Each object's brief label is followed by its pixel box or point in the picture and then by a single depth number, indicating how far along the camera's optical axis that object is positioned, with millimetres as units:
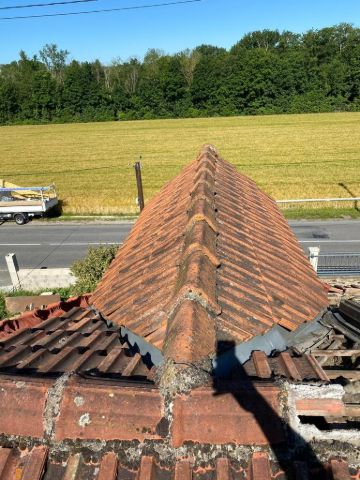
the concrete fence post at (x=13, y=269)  13773
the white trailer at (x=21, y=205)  21656
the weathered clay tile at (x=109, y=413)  2043
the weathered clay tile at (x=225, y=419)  2014
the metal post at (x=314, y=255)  11594
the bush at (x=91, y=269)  11773
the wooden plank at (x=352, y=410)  2182
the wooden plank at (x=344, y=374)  2701
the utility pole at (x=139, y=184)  16292
